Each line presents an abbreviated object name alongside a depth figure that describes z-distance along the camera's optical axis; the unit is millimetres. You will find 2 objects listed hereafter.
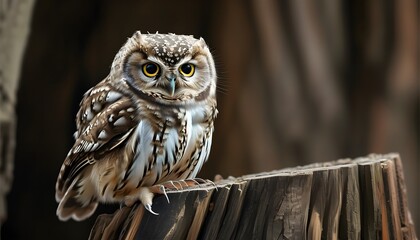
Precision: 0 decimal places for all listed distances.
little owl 5141
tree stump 4988
